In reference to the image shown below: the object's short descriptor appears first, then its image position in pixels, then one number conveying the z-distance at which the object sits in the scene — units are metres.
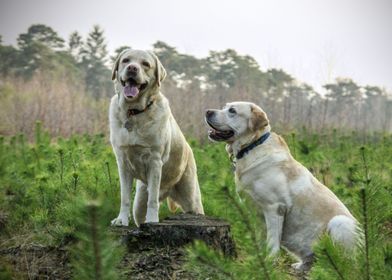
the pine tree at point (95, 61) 37.16
